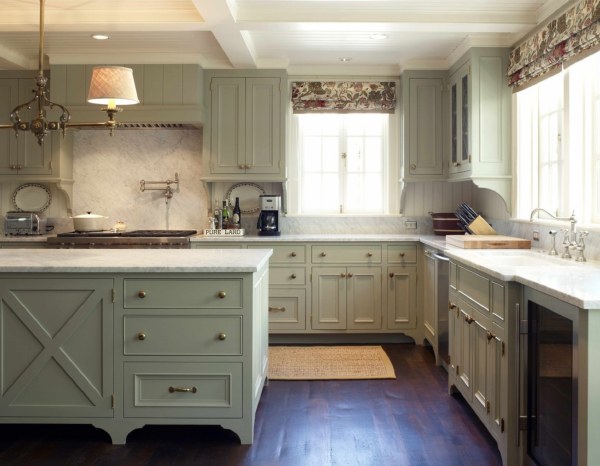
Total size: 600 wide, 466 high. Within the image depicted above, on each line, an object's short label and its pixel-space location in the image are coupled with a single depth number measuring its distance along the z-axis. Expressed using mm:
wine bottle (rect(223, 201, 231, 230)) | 5074
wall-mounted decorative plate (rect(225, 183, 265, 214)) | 5246
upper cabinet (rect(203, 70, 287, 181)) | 4941
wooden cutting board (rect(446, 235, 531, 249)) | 3717
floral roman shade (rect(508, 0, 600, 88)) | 2984
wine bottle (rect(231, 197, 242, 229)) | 5047
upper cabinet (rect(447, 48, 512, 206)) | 4254
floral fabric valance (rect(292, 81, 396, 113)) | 5141
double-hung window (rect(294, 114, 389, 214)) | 5328
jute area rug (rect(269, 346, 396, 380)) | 3864
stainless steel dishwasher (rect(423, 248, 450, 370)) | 3918
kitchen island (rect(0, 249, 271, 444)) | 2711
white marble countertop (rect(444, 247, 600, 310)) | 1919
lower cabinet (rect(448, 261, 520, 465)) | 2418
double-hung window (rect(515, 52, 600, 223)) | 3248
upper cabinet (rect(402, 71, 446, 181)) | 4973
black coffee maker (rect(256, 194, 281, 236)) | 4980
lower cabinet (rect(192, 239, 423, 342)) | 4723
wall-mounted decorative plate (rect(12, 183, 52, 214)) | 5320
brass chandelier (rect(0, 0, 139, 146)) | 2699
